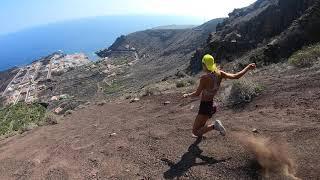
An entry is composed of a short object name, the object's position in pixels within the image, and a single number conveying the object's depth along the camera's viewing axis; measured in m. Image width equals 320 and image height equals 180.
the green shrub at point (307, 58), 7.57
